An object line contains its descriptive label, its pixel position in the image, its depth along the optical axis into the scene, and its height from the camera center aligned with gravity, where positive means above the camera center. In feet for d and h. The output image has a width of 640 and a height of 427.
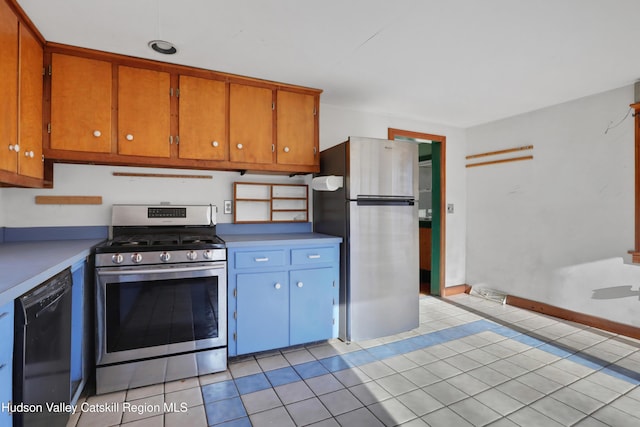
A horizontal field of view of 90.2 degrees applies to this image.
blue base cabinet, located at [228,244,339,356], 8.05 -2.22
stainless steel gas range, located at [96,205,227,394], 6.76 -2.18
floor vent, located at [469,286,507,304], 13.25 -3.50
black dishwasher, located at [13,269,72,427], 3.75 -1.85
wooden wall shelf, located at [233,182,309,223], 10.03 +0.35
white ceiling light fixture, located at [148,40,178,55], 7.20 +3.86
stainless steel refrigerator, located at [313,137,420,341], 9.11 -0.57
